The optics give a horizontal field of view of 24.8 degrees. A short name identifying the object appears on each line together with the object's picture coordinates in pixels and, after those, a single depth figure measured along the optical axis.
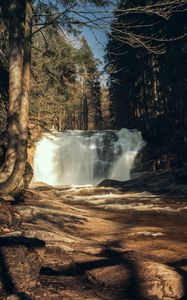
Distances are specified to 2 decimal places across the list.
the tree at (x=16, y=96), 9.27
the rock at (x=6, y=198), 8.62
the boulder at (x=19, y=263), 4.40
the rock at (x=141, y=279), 4.73
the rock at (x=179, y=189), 20.17
